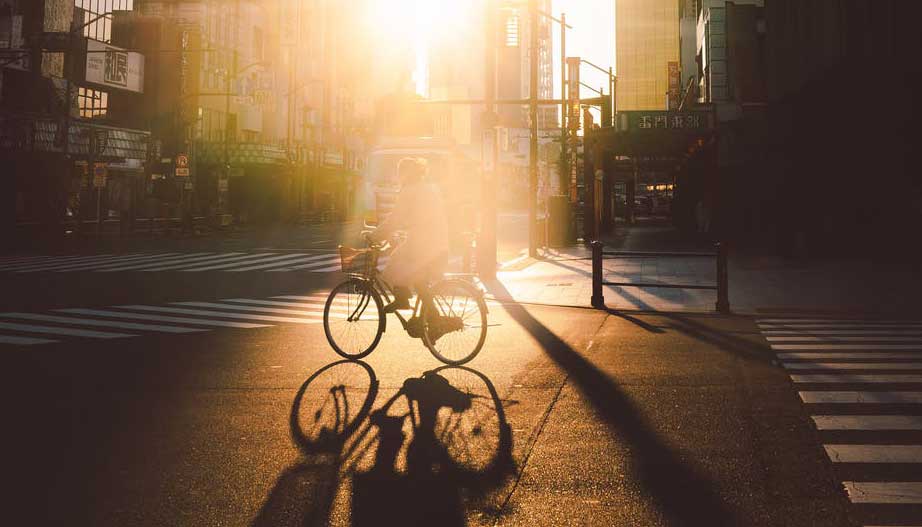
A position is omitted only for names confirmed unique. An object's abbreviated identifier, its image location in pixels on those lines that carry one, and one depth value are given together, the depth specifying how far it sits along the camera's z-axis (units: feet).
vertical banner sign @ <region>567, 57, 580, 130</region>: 101.51
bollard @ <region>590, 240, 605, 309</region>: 44.24
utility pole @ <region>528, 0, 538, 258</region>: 83.82
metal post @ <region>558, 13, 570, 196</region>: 115.44
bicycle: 26.55
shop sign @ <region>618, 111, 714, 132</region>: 101.04
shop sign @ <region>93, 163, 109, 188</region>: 104.32
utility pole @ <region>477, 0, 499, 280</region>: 62.80
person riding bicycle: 26.61
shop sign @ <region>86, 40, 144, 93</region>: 146.00
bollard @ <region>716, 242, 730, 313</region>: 41.38
